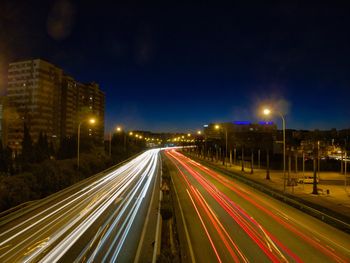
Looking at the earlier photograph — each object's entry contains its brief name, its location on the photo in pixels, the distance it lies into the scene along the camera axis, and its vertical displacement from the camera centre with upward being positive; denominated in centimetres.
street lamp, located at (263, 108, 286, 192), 3188 +264
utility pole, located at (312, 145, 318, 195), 3054 -423
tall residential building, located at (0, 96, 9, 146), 10638 +547
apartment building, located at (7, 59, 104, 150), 10988 +1332
